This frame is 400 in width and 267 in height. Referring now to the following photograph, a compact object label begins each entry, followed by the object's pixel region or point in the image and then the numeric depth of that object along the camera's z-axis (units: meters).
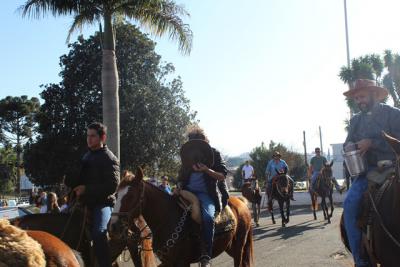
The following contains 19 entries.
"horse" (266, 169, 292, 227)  16.22
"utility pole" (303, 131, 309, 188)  57.23
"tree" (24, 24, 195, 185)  26.06
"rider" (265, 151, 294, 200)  16.22
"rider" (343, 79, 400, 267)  4.79
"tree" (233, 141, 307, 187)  44.28
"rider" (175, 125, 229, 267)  5.95
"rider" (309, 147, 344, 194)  17.38
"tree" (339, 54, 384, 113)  31.05
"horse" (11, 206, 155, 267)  5.66
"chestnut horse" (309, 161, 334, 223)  17.38
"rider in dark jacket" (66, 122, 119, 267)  5.70
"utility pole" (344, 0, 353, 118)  32.28
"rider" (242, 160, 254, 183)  18.06
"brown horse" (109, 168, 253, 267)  5.36
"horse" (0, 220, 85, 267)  2.68
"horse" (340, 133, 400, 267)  4.26
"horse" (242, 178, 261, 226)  16.27
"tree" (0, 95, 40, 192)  43.47
